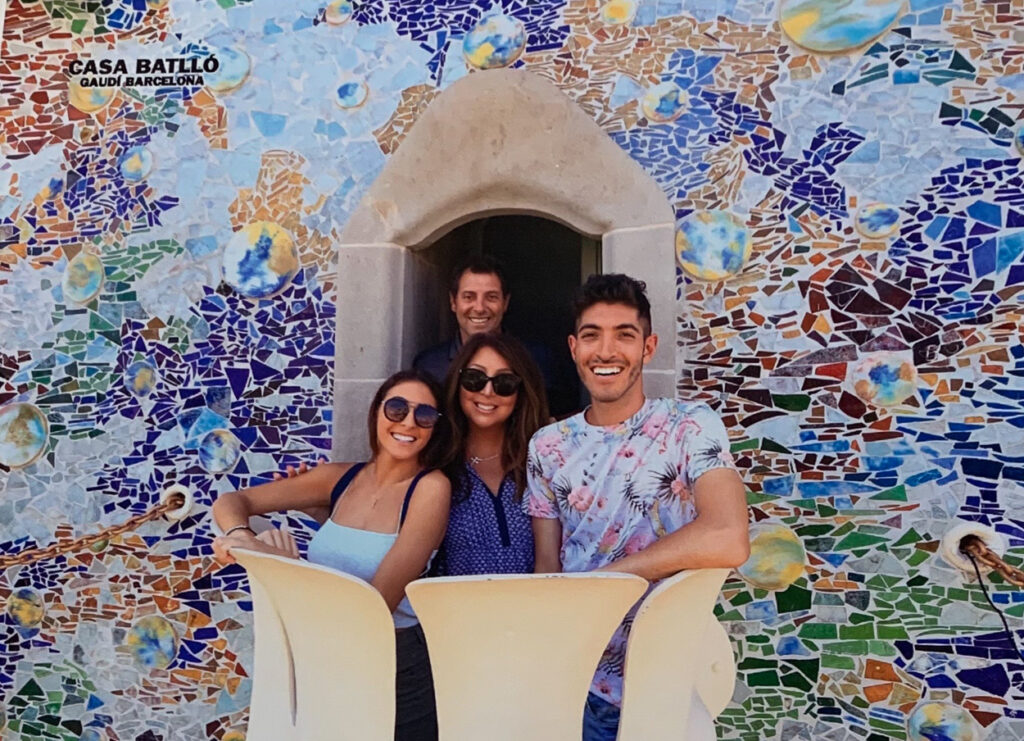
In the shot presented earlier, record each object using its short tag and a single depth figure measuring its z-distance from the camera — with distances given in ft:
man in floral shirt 5.24
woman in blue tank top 5.92
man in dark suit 8.71
